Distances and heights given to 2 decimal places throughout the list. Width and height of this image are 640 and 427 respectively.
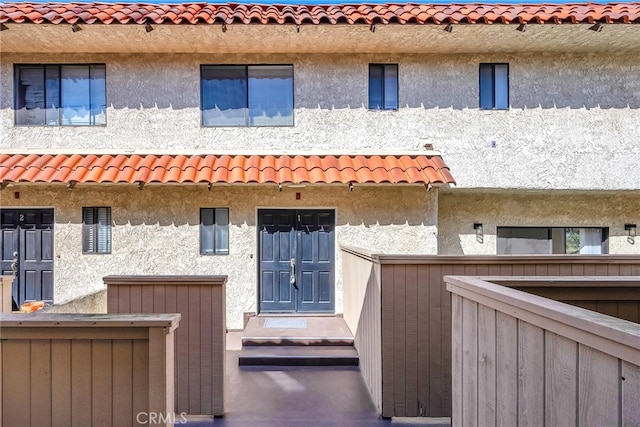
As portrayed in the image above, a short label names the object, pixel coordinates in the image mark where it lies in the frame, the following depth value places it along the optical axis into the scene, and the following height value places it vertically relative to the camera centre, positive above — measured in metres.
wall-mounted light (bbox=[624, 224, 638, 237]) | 9.32 -0.46
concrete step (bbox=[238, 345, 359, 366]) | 6.43 -2.50
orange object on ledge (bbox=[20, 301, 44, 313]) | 7.34 -1.90
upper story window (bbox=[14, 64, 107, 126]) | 8.80 +2.70
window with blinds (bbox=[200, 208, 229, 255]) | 8.51 -0.46
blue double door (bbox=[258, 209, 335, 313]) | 8.60 -1.13
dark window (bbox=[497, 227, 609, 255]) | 9.52 -0.72
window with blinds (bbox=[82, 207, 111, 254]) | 8.46 -0.43
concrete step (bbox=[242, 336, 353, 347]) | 6.83 -2.36
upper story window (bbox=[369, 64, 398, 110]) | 8.91 +2.91
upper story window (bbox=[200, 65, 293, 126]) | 8.88 +2.72
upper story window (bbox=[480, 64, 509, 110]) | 8.86 +2.84
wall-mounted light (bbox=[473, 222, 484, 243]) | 9.34 -0.57
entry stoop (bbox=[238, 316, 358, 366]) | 6.45 -2.41
